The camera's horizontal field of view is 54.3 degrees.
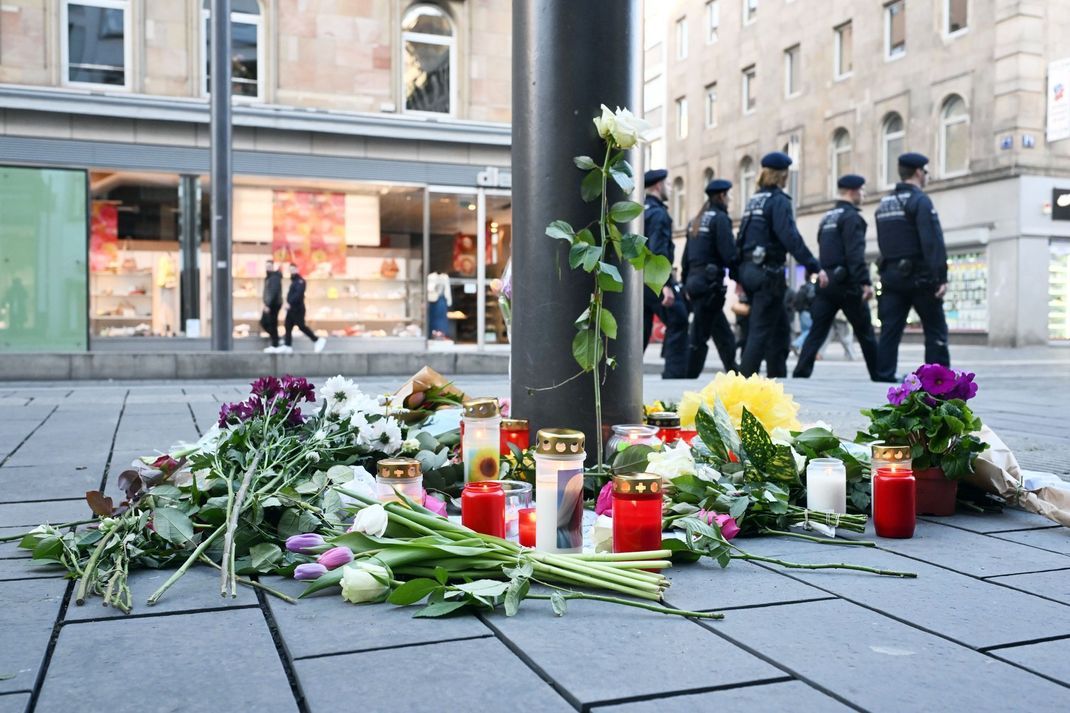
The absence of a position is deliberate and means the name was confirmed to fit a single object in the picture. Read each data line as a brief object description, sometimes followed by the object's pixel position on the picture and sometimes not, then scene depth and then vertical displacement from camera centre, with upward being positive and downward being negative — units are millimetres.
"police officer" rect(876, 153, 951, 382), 8906 +572
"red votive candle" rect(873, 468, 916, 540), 2992 -503
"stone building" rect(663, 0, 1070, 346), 24562 +5603
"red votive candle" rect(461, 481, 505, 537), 2703 -477
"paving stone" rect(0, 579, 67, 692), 1841 -618
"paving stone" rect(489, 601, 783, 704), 1791 -611
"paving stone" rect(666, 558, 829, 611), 2326 -613
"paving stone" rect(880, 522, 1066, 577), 2674 -612
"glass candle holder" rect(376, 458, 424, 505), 2814 -416
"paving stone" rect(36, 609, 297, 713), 1709 -616
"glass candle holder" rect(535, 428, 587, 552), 2641 -422
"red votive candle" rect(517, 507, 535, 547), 2809 -540
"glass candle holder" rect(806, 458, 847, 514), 3117 -477
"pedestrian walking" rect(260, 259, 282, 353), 17531 +400
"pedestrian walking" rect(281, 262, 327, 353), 17656 +320
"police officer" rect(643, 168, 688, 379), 9195 +237
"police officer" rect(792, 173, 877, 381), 9781 +491
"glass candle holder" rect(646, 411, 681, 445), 3722 -357
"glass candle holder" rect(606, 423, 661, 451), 3326 -357
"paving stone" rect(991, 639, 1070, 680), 1866 -612
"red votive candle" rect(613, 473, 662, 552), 2576 -462
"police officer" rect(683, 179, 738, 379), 9586 +576
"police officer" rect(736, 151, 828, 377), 8992 +619
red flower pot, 3357 -537
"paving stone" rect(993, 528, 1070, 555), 2938 -613
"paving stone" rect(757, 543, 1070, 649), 2115 -612
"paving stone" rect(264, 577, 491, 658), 1997 -613
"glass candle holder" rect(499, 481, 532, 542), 2820 -479
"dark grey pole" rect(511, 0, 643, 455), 3732 +548
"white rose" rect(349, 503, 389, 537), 2453 -464
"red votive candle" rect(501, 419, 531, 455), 3643 -377
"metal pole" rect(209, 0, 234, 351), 12797 +1707
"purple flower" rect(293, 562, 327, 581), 2416 -575
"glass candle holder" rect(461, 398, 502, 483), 3207 -372
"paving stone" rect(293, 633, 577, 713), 1692 -612
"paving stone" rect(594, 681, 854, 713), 1679 -613
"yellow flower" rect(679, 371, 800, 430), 3832 -268
